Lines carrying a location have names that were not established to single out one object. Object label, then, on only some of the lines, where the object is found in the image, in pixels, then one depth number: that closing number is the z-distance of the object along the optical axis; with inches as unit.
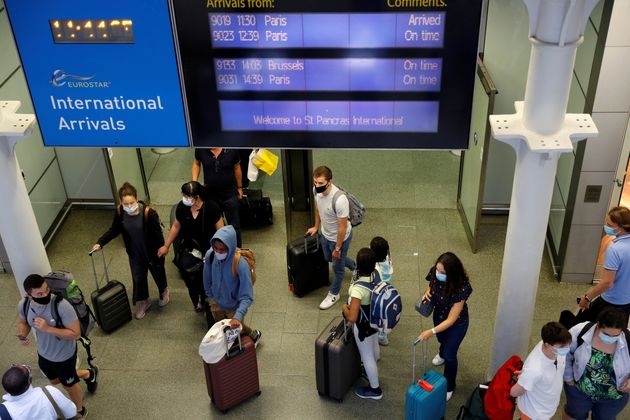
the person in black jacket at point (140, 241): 283.1
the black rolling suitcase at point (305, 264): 308.0
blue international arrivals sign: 192.2
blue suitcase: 238.7
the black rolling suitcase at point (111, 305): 293.9
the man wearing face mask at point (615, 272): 235.0
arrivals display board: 187.0
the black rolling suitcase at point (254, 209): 356.8
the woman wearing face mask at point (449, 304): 231.8
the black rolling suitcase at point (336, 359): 253.1
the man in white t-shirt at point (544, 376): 201.2
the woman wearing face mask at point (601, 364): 205.8
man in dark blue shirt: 315.9
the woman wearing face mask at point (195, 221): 278.7
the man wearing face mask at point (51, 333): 231.8
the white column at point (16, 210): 235.9
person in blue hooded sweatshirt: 247.6
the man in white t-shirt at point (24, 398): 198.5
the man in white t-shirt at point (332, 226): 279.0
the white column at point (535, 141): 196.5
